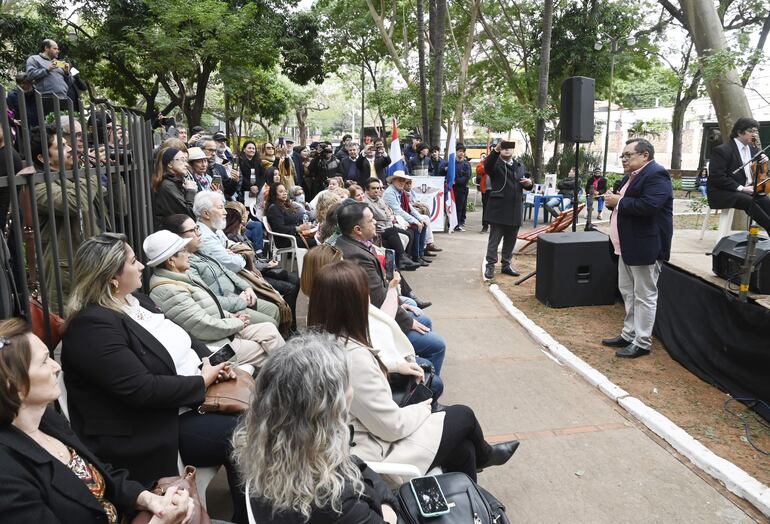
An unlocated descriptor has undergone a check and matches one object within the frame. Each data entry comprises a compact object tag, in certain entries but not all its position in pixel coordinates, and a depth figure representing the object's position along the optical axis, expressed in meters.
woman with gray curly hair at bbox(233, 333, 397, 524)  1.80
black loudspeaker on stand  7.54
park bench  20.70
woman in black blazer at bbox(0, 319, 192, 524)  1.70
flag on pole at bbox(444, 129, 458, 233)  12.41
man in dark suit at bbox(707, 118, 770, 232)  7.14
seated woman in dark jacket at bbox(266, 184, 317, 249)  7.30
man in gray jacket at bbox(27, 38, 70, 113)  7.19
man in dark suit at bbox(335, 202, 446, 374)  4.28
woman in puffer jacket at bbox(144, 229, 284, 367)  3.49
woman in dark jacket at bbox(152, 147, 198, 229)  5.18
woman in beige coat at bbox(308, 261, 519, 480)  2.56
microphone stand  4.58
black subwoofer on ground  6.57
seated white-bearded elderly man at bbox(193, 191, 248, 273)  4.71
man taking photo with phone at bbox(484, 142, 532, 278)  8.05
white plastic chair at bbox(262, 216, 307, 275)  7.12
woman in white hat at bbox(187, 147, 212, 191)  6.14
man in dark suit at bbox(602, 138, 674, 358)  4.96
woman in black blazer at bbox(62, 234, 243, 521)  2.44
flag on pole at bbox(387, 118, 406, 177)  11.11
